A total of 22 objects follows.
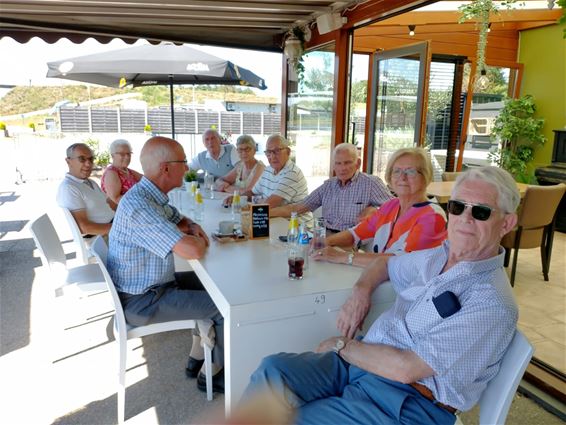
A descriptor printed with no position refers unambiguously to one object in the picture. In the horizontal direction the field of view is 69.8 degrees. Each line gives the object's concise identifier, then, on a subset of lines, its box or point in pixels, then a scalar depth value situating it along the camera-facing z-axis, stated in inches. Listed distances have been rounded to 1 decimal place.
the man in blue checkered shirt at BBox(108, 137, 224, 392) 72.2
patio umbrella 164.9
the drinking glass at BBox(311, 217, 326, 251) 75.9
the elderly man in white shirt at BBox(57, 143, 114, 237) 112.7
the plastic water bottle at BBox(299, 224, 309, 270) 69.3
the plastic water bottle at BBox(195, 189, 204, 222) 109.0
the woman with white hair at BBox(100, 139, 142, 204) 140.3
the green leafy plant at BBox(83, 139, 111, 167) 350.9
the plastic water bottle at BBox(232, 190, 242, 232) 104.7
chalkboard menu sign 87.2
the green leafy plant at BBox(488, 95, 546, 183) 254.5
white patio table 55.8
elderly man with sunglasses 45.2
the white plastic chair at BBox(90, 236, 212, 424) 71.4
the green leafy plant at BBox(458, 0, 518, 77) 154.9
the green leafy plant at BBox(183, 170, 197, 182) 156.4
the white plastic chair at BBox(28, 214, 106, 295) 89.7
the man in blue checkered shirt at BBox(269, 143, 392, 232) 109.9
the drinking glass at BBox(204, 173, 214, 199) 146.1
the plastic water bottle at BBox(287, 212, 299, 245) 80.5
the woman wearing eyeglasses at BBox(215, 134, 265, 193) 155.8
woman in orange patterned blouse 71.7
